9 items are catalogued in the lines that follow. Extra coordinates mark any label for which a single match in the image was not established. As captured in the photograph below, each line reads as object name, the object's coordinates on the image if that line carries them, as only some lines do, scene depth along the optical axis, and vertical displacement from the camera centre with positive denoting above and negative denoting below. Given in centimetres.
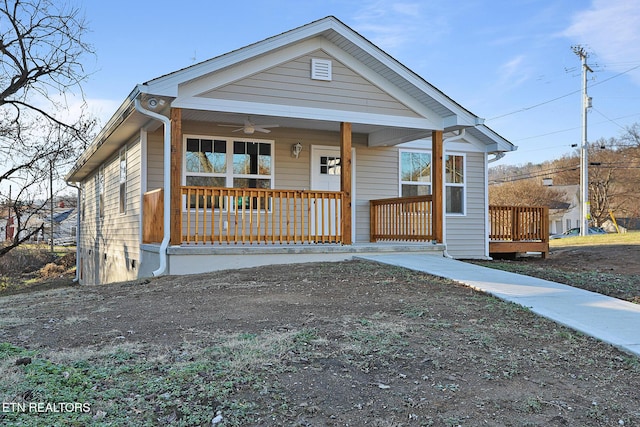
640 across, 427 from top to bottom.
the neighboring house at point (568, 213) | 5816 +105
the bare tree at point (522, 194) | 4738 +271
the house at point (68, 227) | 4417 -24
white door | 1128 +116
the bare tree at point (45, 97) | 1455 +376
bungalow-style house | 841 +145
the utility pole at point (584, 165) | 2817 +319
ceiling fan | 960 +182
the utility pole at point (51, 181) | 1884 +161
